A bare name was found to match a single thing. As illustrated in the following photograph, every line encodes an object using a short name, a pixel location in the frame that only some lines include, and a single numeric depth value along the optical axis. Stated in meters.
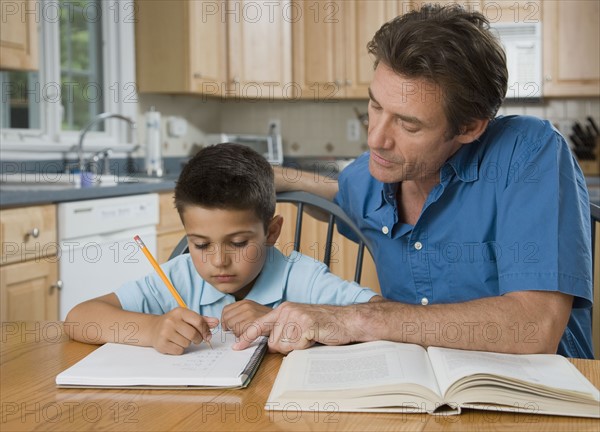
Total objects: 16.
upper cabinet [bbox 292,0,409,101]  4.72
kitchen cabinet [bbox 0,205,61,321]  2.54
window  3.62
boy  1.34
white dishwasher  2.86
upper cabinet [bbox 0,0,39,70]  2.89
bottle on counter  4.29
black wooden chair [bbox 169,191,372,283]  1.66
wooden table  0.82
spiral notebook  0.95
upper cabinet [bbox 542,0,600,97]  4.47
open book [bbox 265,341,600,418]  0.85
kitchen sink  3.11
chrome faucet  3.49
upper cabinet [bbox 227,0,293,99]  4.64
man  1.13
